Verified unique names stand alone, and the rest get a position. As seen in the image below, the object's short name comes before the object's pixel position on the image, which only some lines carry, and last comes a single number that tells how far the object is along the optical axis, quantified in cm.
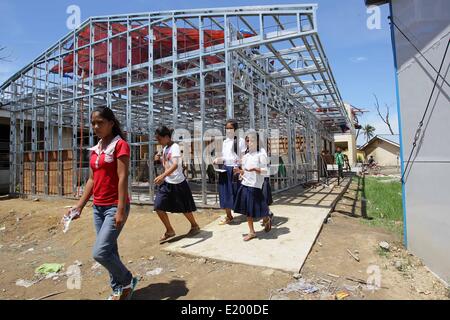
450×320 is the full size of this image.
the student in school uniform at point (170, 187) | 400
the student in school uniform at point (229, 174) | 472
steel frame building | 610
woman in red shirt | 240
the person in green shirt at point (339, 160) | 1190
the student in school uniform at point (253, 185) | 395
